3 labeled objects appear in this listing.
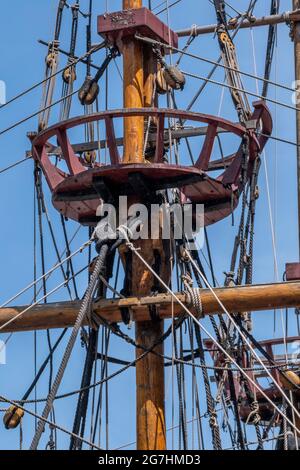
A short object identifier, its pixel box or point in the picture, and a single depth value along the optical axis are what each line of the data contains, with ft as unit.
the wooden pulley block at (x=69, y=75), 74.08
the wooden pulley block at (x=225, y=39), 72.95
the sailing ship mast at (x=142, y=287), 65.26
